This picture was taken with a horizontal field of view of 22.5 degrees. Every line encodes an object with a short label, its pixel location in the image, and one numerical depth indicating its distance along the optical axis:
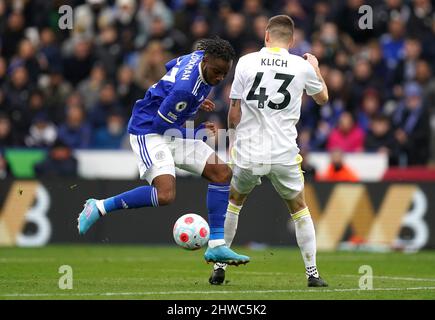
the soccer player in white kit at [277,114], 10.21
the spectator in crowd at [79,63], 20.88
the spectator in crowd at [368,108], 19.14
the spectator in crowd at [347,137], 18.70
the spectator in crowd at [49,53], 20.91
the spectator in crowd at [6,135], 19.19
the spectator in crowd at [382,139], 18.67
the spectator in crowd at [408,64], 19.95
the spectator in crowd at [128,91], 20.08
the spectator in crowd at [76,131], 19.31
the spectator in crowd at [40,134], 19.31
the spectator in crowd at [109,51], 20.94
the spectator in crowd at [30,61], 20.44
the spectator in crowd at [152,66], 19.78
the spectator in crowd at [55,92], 20.05
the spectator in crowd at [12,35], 21.17
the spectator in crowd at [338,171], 18.09
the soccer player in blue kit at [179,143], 10.63
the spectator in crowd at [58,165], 18.52
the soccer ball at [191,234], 10.70
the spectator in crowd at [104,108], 19.81
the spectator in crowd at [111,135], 19.41
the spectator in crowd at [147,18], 21.36
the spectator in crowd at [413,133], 18.70
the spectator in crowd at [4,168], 18.47
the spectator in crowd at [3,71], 20.30
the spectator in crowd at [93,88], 20.27
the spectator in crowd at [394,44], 20.19
